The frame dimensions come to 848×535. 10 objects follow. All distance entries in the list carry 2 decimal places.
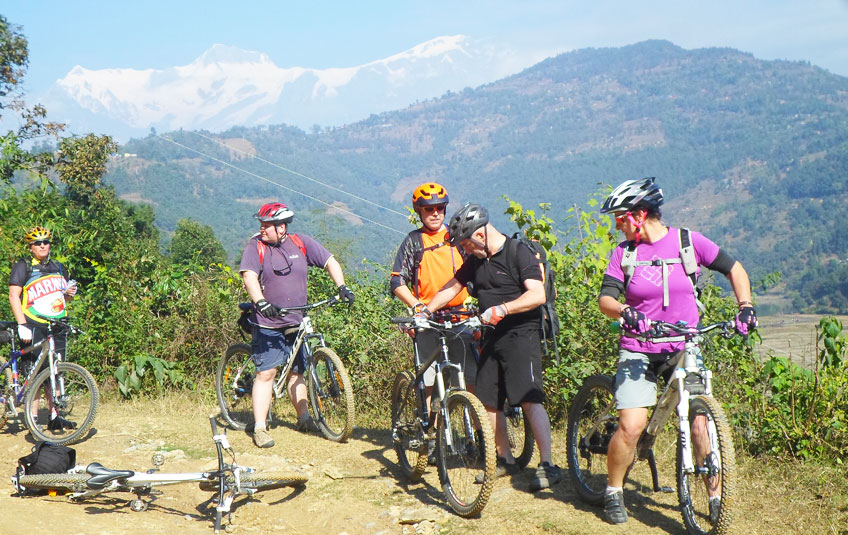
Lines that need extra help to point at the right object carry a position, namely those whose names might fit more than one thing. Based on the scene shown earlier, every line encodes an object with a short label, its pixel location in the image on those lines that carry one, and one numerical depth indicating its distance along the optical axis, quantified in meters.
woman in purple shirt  4.43
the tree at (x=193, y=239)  60.06
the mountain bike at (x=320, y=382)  6.71
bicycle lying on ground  5.18
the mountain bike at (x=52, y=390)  7.16
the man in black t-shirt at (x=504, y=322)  5.14
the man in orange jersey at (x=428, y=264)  5.88
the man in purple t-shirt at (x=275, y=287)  6.70
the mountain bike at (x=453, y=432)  4.82
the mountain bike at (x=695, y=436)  4.10
